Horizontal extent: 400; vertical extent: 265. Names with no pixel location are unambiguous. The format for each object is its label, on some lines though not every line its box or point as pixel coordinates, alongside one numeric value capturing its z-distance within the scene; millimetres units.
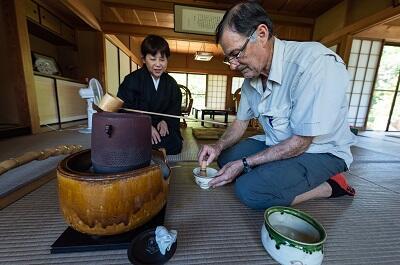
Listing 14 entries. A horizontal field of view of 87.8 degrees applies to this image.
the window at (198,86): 9270
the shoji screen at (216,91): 9398
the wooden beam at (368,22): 2824
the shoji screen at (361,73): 4738
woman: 1637
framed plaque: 3795
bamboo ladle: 912
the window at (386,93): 5023
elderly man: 836
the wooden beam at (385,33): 4410
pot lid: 615
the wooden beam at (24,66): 2295
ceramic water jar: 598
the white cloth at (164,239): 642
